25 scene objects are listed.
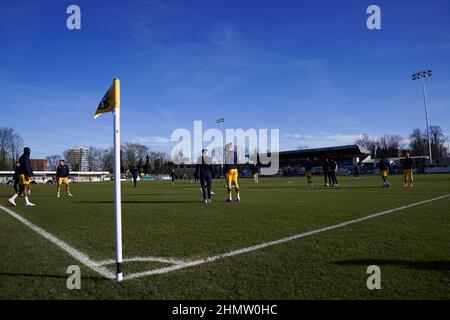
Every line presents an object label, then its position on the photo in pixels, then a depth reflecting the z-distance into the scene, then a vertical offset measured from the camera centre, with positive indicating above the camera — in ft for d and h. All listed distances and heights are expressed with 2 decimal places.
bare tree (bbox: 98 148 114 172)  431.43 +8.58
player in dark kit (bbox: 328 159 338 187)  79.46 -1.06
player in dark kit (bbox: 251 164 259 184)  117.29 -1.85
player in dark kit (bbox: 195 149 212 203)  45.34 -0.61
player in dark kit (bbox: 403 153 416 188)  67.90 -0.88
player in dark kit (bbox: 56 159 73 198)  68.49 -0.85
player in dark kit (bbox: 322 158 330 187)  80.47 -0.37
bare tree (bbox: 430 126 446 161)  327.88 +19.18
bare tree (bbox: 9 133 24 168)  316.81 +17.54
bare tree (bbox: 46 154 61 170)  427.74 +9.57
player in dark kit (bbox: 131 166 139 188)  119.42 -1.54
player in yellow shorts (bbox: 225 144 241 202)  45.96 -0.41
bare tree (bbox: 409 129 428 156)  336.29 +18.38
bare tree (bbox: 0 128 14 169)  309.42 +21.82
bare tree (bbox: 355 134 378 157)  397.82 +22.20
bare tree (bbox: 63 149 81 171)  404.65 +12.11
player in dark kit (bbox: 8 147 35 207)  46.83 -0.49
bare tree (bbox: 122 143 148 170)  417.90 +16.19
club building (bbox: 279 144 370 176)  270.26 +7.53
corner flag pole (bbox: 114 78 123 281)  14.06 +0.24
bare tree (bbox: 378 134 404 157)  381.73 +17.42
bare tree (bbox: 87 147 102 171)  424.87 +9.94
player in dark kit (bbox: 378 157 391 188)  72.49 -0.95
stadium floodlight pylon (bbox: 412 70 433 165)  208.33 +52.44
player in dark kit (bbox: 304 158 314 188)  86.58 -0.58
